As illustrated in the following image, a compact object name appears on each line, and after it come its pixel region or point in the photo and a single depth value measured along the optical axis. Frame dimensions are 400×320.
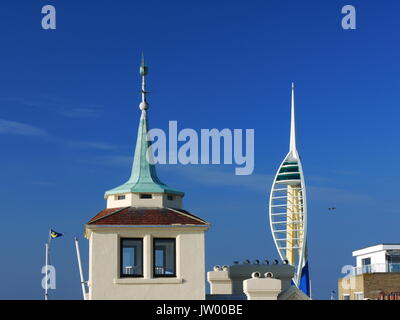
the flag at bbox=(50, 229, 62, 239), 67.66
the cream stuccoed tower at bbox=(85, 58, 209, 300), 39.50
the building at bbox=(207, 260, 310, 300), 49.44
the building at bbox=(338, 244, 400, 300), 84.12
